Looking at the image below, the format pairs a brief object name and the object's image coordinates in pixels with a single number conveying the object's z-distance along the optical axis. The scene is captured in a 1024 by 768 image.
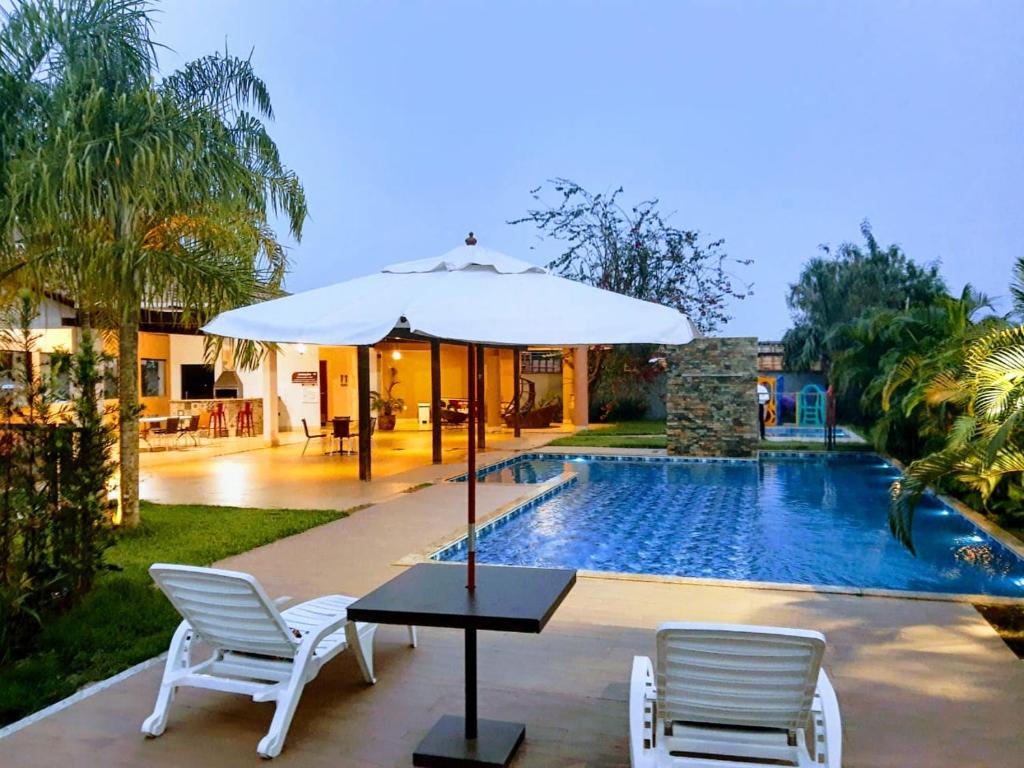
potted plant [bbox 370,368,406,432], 23.59
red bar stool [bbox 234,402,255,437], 21.73
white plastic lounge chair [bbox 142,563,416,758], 3.92
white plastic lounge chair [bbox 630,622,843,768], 3.17
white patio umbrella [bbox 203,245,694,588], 3.69
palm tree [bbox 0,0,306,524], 7.57
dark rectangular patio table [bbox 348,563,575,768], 3.64
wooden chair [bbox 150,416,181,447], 18.53
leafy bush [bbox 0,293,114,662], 5.06
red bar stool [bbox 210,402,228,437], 21.34
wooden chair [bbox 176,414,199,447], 18.94
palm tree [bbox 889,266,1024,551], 6.32
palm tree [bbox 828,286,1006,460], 11.50
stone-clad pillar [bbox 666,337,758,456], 17.47
